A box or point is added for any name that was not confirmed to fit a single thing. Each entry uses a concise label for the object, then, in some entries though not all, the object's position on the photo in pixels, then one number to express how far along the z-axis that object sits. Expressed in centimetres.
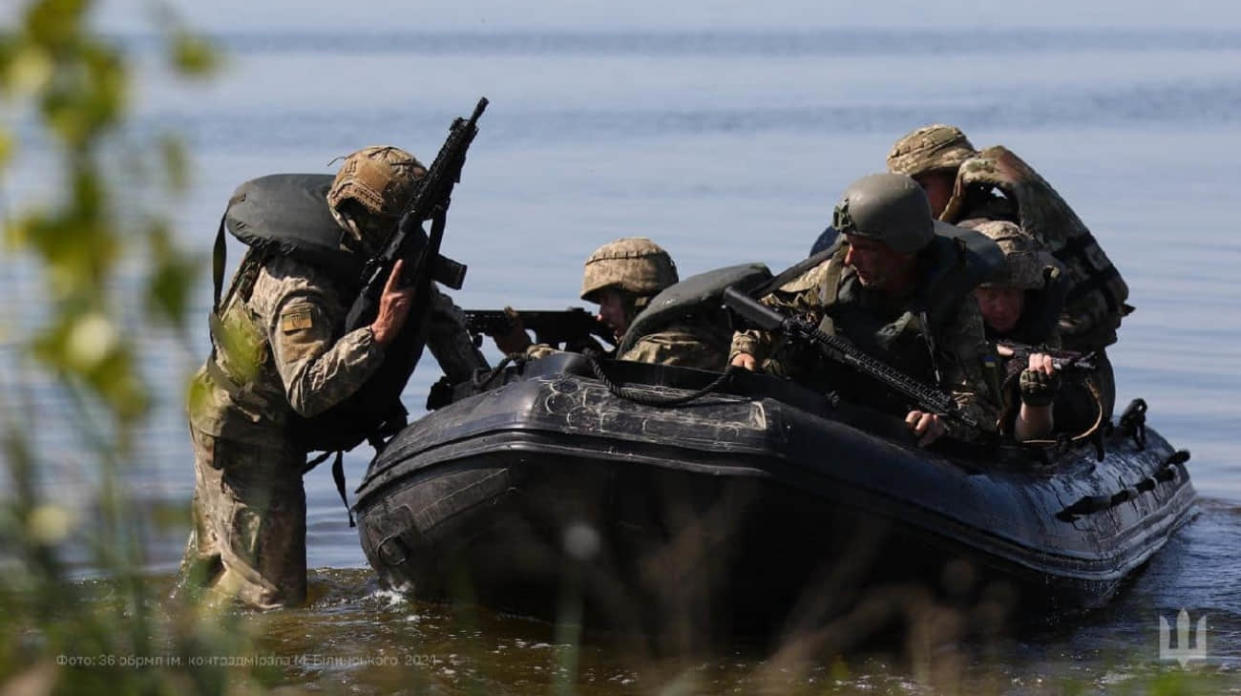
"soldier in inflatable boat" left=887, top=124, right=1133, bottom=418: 1812
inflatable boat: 1285
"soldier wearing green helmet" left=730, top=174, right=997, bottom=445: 1427
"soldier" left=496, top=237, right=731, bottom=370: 1437
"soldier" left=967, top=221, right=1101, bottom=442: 1627
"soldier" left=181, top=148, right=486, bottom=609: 1361
